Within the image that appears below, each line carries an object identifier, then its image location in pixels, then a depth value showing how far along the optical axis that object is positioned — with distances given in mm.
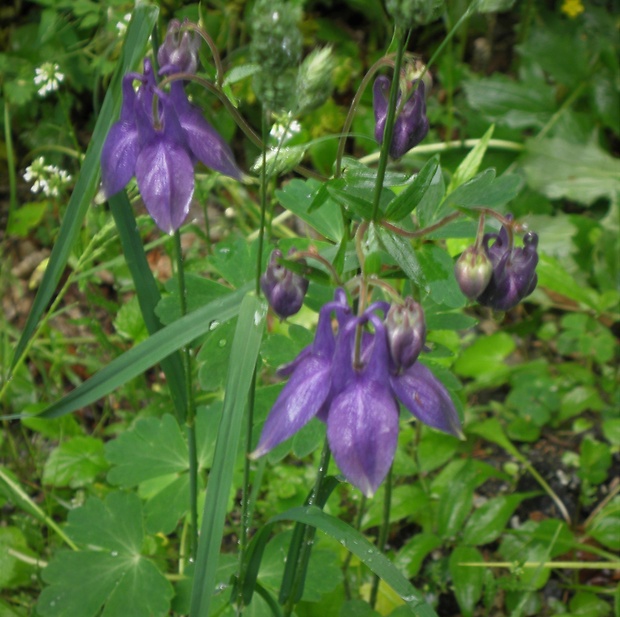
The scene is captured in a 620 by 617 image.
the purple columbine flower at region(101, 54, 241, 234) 396
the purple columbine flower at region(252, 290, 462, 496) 363
